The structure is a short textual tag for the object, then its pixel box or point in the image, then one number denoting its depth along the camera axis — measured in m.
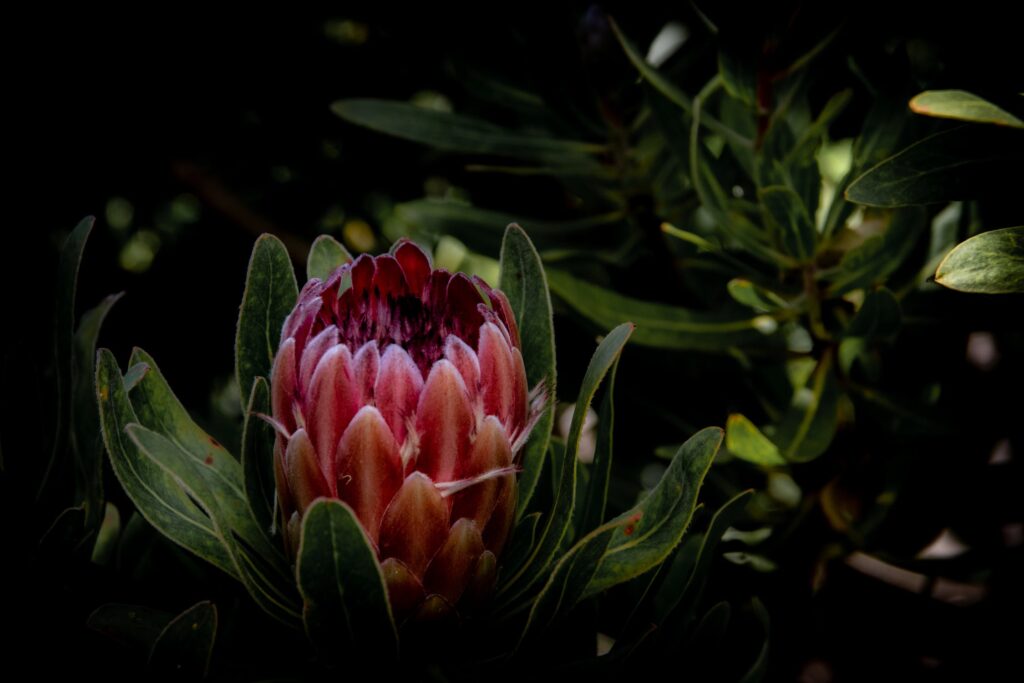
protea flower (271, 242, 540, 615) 0.62
